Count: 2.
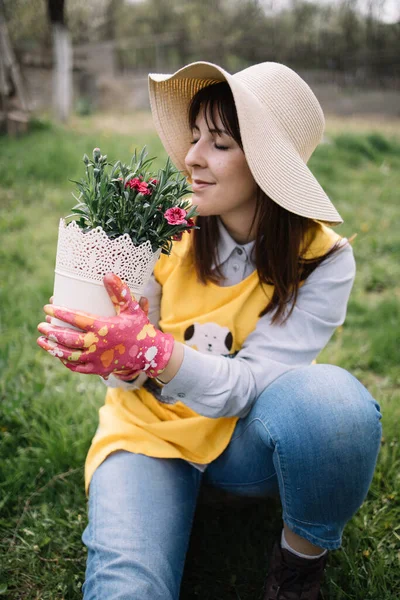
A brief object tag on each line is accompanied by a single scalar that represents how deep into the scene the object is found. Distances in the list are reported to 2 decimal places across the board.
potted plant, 1.22
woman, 1.31
